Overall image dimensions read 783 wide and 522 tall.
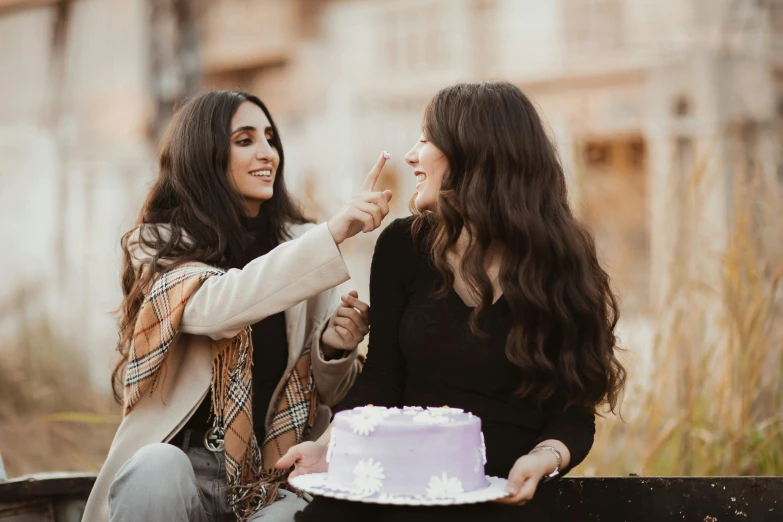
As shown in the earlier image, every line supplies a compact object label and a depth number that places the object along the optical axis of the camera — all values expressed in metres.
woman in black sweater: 2.71
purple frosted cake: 2.53
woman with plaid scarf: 2.81
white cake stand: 2.48
